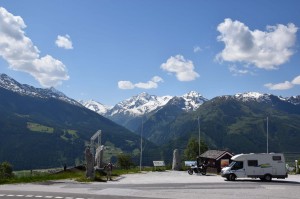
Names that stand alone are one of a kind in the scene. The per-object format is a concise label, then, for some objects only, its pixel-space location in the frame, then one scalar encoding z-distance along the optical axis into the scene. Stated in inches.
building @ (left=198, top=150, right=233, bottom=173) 2755.9
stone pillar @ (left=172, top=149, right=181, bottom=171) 2807.6
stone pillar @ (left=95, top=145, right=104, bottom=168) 2128.4
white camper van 1756.9
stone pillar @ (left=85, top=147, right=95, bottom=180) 1635.0
